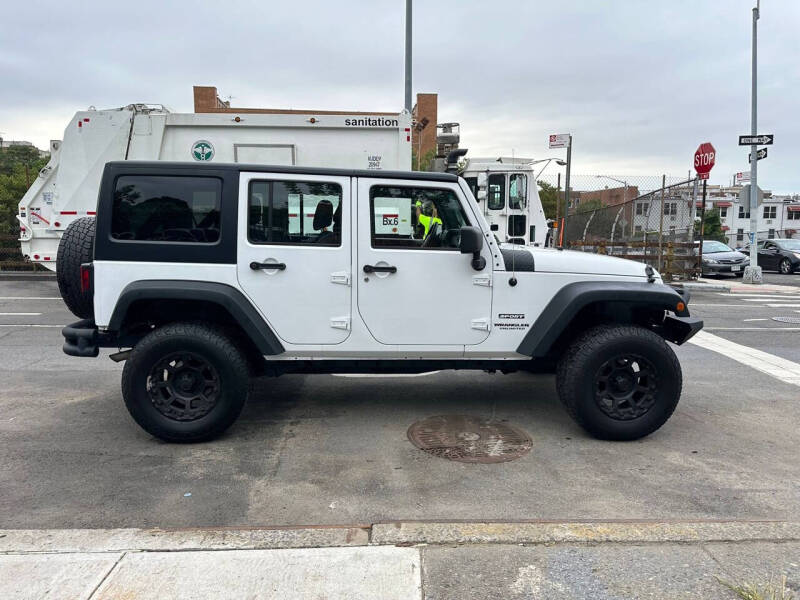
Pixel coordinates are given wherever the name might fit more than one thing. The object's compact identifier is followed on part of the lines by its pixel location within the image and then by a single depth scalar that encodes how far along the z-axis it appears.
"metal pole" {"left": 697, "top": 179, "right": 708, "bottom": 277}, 16.91
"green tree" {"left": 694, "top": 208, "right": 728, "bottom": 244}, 54.97
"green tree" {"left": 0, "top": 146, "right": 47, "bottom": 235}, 15.77
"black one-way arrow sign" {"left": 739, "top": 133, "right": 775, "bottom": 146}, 15.95
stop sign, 16.22
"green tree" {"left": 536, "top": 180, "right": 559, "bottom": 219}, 26.53
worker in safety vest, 4.30
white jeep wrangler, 4.08
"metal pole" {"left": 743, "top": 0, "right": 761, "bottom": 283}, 16.41
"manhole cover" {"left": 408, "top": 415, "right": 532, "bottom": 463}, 4.11
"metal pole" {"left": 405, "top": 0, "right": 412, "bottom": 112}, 13.47
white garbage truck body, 10.16
